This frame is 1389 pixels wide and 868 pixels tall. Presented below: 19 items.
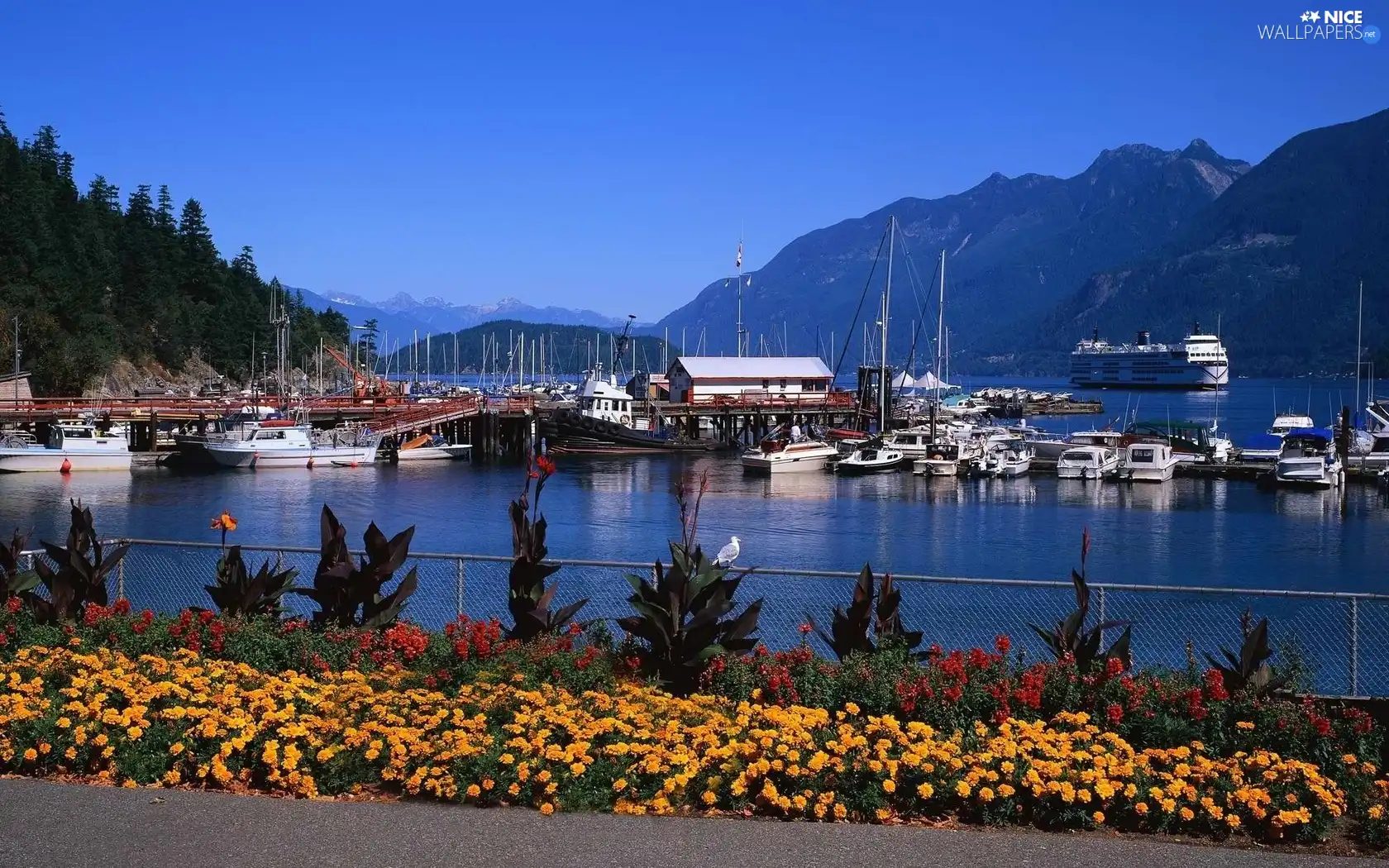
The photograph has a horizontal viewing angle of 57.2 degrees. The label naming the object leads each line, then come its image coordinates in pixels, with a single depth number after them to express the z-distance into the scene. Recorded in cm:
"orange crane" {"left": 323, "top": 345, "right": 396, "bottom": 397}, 9819
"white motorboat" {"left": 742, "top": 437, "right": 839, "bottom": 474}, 7056
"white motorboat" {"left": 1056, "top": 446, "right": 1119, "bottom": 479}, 6612
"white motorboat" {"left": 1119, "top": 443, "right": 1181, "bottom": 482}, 6469
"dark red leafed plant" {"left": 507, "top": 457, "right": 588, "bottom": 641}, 1247
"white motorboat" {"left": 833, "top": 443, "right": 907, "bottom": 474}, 7069
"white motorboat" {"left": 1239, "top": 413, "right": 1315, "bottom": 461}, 7012
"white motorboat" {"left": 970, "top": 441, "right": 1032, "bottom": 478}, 6838
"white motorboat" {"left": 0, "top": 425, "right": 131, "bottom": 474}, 6481
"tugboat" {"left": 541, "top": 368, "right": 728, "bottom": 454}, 8581
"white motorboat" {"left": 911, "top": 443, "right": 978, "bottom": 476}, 6856
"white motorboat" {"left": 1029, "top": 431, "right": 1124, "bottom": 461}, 7338
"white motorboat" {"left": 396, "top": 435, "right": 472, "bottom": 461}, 7662
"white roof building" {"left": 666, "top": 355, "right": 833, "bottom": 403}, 10331
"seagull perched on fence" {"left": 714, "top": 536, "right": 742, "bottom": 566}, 1770
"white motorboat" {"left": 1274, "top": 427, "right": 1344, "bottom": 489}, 6062
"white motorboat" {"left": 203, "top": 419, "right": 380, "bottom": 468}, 6894
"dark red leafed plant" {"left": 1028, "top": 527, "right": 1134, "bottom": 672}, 1169
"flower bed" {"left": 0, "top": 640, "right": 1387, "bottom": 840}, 879
